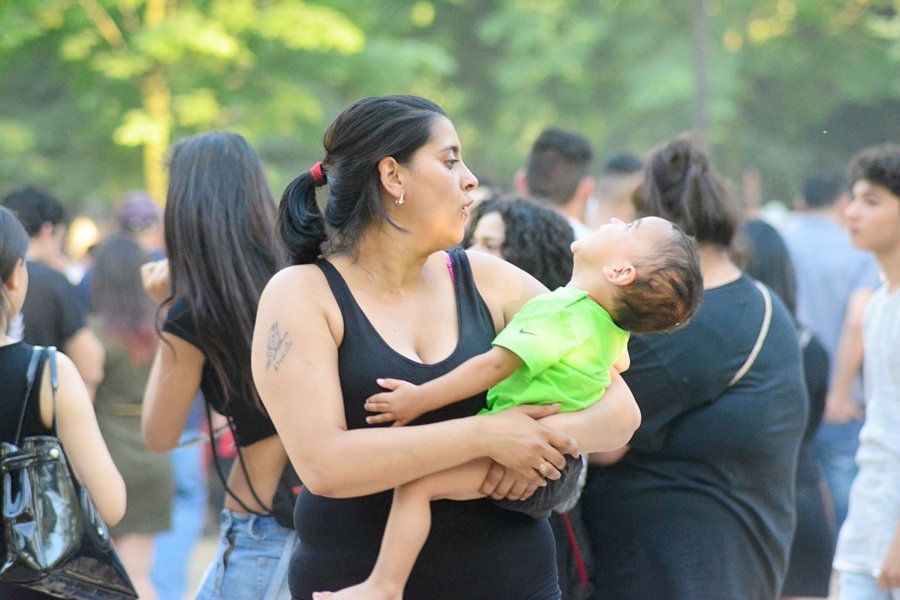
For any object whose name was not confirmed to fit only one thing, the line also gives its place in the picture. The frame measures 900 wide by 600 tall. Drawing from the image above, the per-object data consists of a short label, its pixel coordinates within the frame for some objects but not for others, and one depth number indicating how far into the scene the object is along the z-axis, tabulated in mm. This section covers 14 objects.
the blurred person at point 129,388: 13516
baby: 5473
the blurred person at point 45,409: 6918
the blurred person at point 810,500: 10953
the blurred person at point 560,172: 12945
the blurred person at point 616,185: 14141
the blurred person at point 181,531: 14852
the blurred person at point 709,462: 7738
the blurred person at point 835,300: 15023
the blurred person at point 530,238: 8305
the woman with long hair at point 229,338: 7406
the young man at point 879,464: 8953
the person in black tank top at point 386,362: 5441
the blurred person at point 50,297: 11992
